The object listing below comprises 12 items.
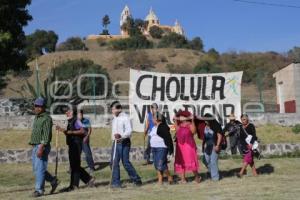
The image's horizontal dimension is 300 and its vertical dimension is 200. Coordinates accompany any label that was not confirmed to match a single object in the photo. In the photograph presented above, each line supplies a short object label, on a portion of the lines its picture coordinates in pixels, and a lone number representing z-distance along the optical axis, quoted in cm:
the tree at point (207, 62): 5094
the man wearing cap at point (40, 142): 1055
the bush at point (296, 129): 2205
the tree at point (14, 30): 2267
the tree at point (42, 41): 7800
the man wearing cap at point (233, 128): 1464
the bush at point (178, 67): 5781
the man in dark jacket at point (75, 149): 1158
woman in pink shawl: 1241
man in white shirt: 1155
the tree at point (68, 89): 2312
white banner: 1878
